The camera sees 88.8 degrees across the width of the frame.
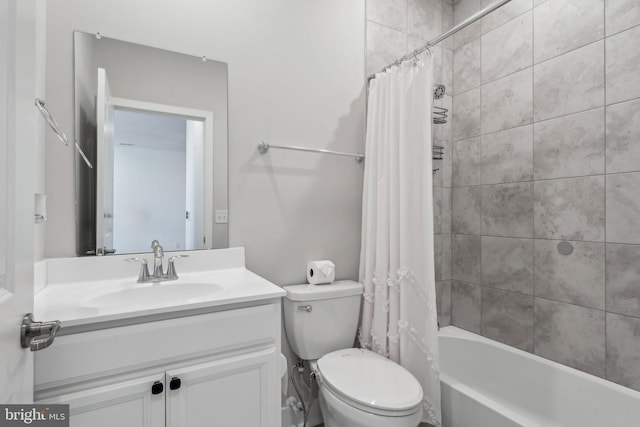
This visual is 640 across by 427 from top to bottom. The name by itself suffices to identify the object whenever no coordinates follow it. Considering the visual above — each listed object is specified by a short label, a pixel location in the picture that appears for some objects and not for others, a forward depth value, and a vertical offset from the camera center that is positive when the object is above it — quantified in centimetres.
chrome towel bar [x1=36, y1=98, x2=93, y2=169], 93 +28
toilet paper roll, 173 -31
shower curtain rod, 133 +84
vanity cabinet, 91 -49
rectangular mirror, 136 +30
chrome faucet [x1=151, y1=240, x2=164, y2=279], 139 -20
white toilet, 121 -69
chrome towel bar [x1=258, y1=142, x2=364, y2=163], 169 +35
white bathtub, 144 -89
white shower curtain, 150 -7
